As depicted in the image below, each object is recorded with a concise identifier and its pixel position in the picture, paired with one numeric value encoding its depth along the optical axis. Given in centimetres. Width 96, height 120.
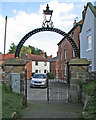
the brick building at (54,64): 4339
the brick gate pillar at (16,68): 849
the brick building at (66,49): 1847
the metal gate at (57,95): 1134
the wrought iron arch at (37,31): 930
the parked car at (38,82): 1727
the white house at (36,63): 4250
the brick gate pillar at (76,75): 874
